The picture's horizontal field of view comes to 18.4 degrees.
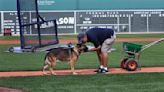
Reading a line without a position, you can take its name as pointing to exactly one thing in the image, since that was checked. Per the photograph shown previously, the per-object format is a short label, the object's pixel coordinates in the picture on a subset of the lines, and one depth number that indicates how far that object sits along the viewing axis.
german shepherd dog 13.38
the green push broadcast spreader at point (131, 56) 14.51
